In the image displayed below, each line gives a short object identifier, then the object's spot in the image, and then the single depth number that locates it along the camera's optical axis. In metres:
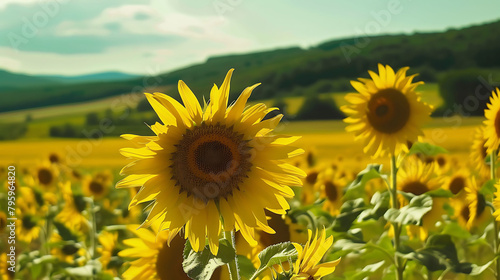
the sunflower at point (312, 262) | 2.19
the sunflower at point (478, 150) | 5.07
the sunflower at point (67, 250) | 4.94
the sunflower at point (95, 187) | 8.55
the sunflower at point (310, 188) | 7.37
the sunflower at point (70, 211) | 6.60
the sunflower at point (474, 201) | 4.24
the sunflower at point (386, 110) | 4.48
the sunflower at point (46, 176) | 8.86
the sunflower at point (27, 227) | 6.90
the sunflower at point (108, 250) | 5.02
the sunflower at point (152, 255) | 3.11
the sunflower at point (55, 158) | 9.52
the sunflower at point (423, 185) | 4.91
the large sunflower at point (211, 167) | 2.33
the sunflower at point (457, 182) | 5.54
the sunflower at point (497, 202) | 3.24
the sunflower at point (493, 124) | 4.12
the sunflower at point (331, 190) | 6.52
